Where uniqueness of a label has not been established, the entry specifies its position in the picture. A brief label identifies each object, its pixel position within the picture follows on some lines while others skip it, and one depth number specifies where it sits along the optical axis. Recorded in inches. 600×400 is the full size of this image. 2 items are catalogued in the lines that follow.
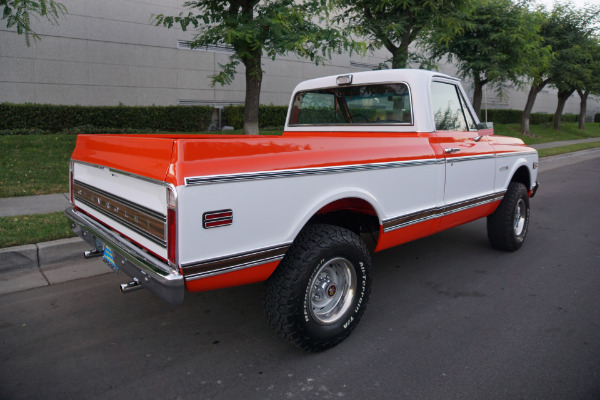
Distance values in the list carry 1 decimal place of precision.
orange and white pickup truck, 94.0
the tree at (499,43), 587.8
